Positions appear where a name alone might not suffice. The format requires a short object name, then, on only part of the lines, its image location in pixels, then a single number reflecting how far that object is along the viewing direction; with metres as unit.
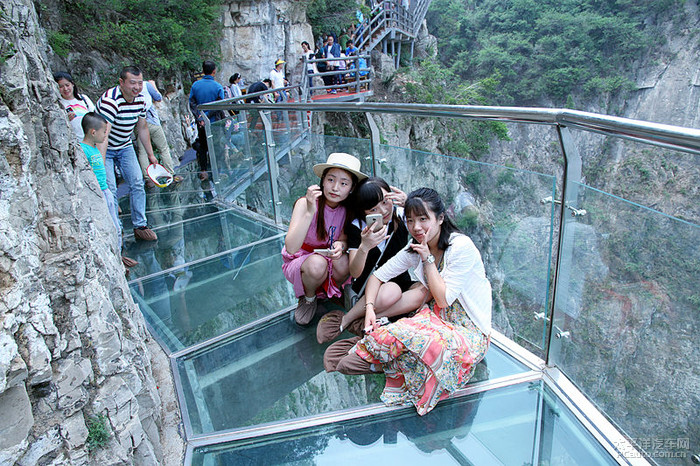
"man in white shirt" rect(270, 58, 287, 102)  10.82
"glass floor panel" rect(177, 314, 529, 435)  1.77
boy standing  2.99
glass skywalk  1.24
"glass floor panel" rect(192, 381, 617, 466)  1.48
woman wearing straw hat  2.21
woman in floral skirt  1.67
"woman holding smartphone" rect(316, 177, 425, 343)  2.03
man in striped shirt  3.55
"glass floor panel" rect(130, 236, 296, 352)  2.43
